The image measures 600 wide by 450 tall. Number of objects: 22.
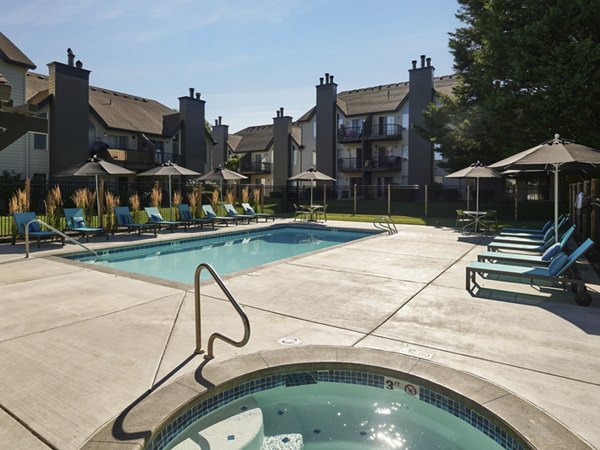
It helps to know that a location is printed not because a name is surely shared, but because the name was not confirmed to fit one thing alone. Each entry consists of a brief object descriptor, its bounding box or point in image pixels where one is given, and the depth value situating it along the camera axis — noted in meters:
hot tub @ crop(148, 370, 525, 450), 3.04
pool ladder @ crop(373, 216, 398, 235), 15.79
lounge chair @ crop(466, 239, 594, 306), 5.94
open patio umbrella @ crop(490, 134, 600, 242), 7.03
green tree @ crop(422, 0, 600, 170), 14.91
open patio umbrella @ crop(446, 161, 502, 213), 15.10
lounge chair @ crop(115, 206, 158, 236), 14.26
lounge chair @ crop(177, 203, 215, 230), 16.61
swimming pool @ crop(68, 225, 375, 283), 10.18
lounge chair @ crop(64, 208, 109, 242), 12.45
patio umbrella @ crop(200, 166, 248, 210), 18.98
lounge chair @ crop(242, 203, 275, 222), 19.83
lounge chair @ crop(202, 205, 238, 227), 17.58
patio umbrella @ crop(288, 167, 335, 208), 20.22
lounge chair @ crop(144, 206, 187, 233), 14.77
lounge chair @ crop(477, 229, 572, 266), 7.10
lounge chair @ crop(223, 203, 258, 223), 19.02
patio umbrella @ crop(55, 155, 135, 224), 13.29
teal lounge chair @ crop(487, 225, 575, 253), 8.89
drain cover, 4.41
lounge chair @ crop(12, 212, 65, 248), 11.05
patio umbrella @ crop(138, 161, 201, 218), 16.11
